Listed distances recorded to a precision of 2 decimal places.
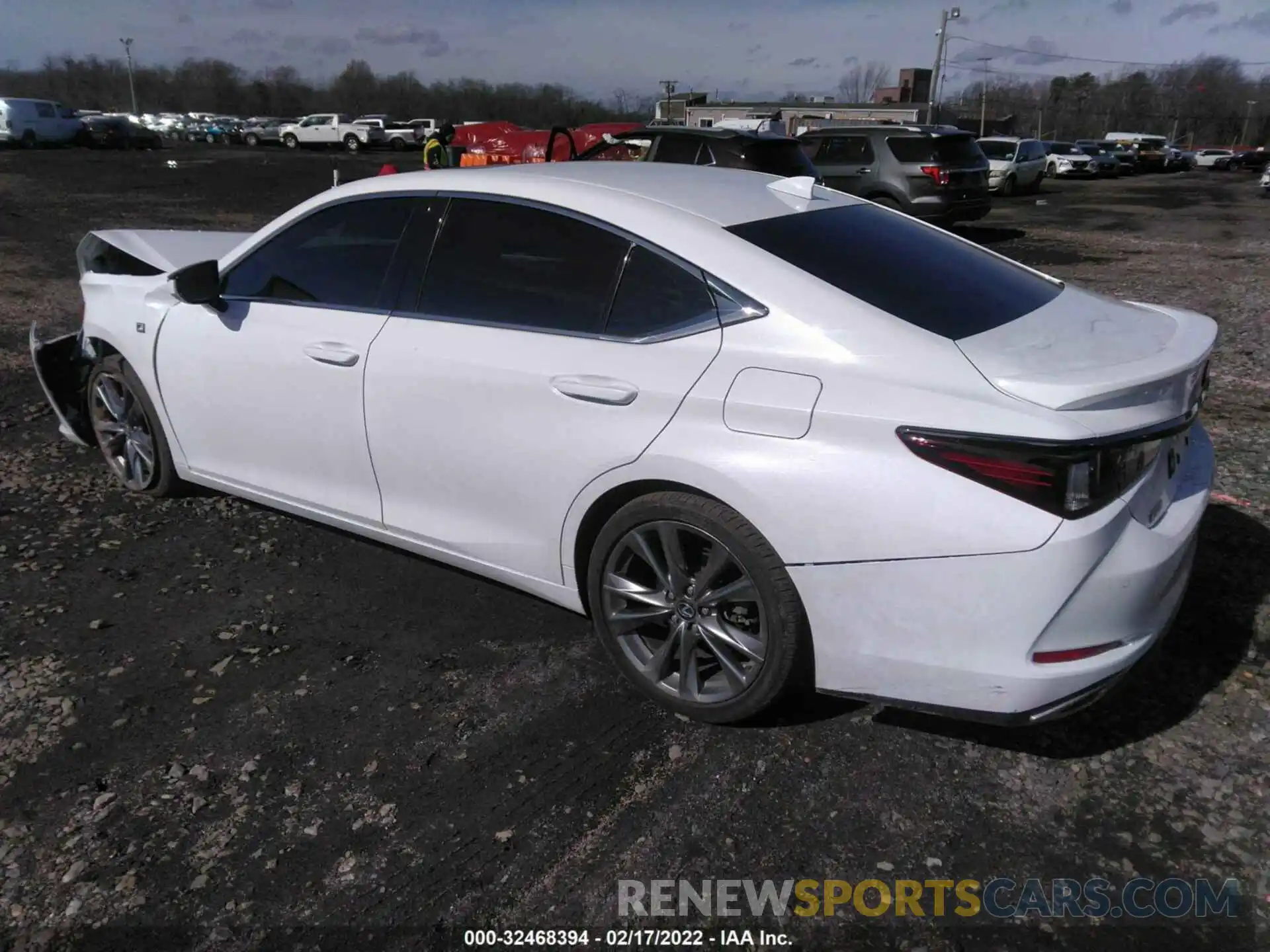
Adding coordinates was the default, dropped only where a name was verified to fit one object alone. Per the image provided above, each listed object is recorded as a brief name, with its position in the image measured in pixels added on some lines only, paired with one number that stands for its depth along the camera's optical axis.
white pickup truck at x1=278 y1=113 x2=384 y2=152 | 47.22
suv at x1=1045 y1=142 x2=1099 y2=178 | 34.00
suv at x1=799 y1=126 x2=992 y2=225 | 13.91
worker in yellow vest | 11.14
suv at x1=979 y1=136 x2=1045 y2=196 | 24.70
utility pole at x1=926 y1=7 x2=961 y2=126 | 45.62
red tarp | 16.48
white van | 35.34
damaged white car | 2.32
